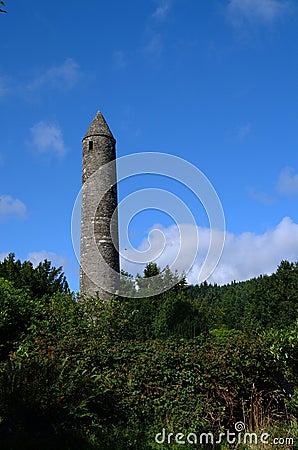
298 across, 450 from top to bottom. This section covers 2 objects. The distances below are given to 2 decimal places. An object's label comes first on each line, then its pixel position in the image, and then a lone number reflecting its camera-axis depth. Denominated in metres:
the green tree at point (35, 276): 20.83
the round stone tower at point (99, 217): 16.78
